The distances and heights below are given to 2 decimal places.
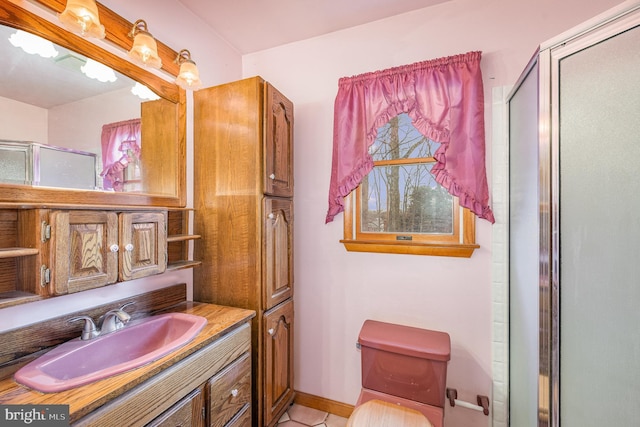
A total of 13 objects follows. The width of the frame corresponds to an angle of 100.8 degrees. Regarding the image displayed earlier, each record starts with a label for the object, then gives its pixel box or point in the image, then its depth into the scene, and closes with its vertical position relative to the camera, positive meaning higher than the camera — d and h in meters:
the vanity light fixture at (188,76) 1.46 +0.76
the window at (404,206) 1.62 +0.04
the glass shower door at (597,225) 0.79 -0.04
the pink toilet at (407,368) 1.35 -0.83
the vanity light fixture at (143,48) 1.25 +0.79
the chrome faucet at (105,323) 1.09 -0.47
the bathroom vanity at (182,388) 0.76 -0.59
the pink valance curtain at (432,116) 1.53 +0.60
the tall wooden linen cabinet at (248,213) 1.50 +0.00
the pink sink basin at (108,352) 0.83 -0.54
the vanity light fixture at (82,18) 0.99 +0.75
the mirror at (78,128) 0.96 +0.38
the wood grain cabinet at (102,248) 0.94 -0.14
